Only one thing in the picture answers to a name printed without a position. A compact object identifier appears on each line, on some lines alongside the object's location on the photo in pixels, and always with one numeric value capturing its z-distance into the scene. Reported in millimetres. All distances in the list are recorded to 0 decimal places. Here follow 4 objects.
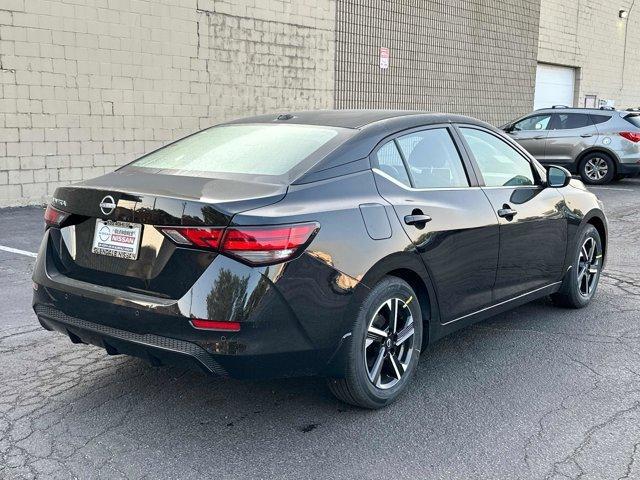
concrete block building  9906
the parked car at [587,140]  14844
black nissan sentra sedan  3172
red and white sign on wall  15773
